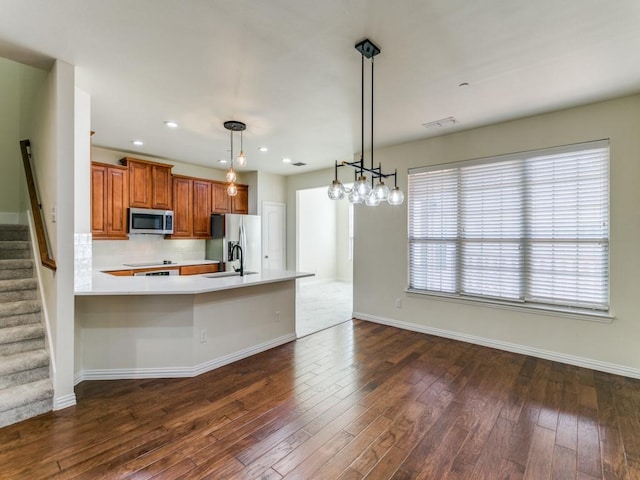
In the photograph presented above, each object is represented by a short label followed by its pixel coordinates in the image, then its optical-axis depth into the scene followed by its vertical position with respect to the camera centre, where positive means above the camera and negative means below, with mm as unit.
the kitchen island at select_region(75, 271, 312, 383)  2969 -857
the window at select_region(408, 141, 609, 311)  3338 +136
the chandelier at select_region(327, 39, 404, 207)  2317 +398
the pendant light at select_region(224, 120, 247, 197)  3593 +1389
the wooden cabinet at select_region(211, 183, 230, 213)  6250 +798
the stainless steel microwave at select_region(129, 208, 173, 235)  5035 +300
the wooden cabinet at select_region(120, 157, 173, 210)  5086 +915
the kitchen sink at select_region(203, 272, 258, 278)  3854 -442
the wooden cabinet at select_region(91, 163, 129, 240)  4691 +578
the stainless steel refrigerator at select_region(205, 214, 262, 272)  5992 +18
